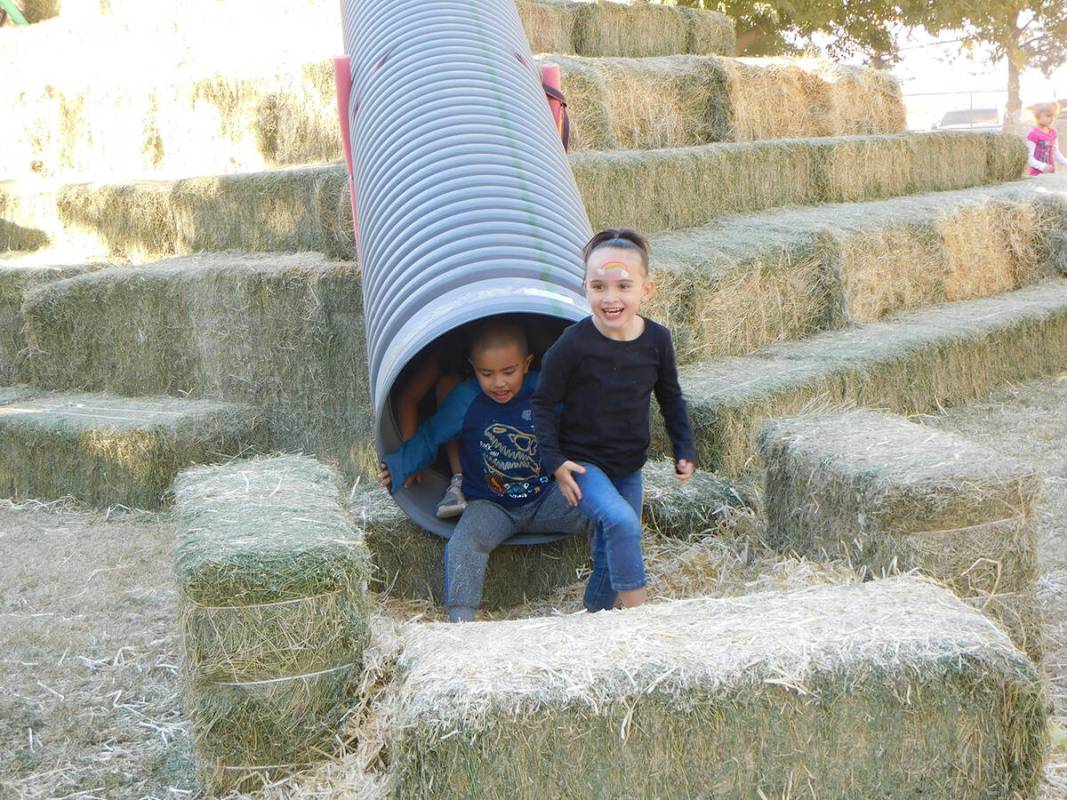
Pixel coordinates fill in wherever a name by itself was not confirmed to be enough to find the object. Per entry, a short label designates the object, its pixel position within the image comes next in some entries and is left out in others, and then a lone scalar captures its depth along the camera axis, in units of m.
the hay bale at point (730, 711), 2.67
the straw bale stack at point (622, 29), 10.75
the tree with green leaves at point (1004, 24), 18.55
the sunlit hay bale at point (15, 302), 7.78
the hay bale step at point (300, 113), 8.12
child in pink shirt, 13.65
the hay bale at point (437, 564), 4.57
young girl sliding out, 3.79
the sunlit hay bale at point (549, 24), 10.61
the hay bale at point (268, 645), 3.15
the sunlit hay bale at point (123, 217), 8.16
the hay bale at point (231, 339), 6.42
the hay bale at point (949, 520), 3.55
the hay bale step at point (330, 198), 7.33
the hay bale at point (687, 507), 4.82
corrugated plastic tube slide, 4.08
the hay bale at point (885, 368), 5.71
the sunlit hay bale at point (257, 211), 7.16
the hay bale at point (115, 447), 6.30
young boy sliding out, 4.21
